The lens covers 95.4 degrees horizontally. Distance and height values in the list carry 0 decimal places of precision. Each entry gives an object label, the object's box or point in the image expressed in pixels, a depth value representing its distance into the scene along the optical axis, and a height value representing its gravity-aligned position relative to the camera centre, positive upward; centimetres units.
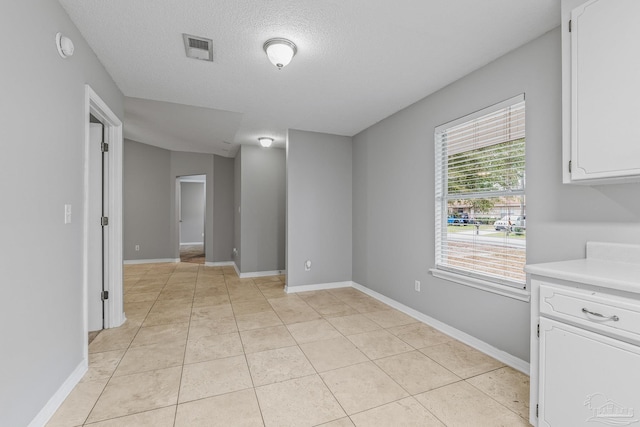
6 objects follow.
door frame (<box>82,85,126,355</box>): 291 -19
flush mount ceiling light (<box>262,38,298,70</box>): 216 +121
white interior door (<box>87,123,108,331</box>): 283 -18
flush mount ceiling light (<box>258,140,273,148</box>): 490 +120
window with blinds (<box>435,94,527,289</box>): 227 +16
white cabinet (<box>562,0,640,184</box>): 143 +64
